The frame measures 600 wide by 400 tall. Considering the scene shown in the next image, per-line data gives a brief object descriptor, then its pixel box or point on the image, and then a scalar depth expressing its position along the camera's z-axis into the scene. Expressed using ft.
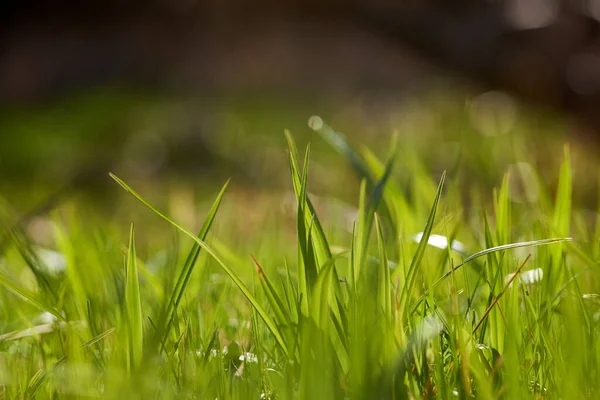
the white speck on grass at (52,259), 4.35
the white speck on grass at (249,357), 3.73
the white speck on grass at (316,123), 4.15
